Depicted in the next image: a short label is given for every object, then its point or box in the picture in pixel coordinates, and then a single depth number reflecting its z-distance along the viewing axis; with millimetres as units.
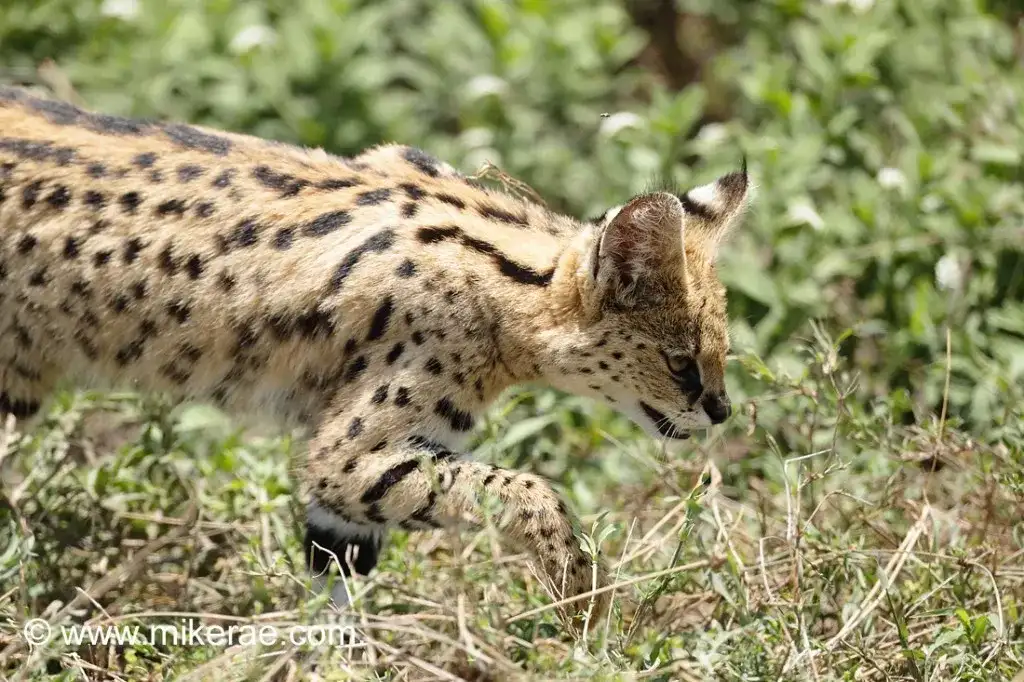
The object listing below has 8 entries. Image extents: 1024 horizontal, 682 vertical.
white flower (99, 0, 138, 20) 17031
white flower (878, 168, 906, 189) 14547
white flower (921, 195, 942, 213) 14477
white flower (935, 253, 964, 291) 13711
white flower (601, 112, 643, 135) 14837
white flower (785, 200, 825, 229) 13961
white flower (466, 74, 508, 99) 16516
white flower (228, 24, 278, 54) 16250
